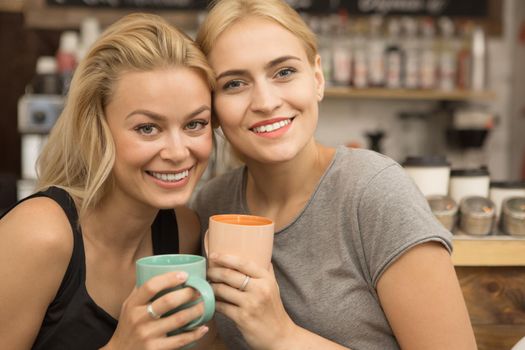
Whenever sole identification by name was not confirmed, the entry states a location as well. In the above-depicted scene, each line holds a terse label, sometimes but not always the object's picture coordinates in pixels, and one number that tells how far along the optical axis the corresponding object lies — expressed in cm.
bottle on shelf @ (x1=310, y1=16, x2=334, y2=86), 359
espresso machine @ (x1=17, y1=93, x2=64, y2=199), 312
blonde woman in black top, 113
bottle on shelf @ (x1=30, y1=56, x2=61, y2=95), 318
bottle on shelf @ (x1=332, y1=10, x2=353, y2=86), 357
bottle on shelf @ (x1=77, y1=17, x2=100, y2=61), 341
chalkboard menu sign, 370
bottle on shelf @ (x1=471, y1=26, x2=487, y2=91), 364
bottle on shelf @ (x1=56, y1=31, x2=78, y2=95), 324
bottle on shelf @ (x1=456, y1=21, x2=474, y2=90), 370
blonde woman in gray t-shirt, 107
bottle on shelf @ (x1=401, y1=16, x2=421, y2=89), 364
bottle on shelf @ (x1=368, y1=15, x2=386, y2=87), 360
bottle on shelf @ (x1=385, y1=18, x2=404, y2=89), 361
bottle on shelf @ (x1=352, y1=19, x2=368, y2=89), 360
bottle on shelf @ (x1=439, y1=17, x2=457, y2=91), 368
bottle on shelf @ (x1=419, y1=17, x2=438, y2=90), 365
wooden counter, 140
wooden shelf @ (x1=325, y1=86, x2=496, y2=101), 357
